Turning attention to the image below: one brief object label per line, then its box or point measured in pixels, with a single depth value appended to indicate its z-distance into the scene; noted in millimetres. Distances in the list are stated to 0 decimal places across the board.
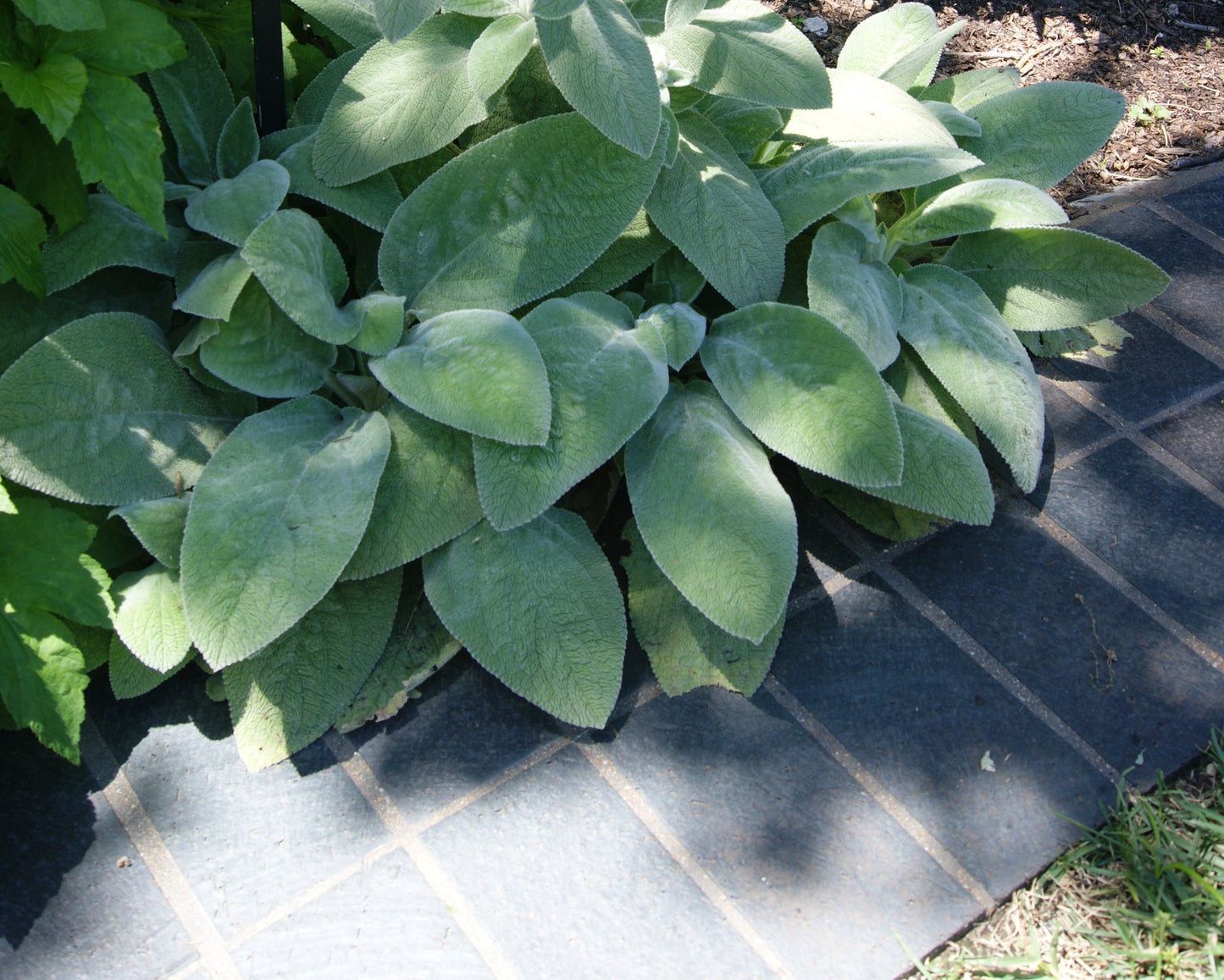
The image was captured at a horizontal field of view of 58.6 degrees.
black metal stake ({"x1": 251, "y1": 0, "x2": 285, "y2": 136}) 1865
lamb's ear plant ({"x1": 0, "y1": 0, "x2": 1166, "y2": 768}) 1641
